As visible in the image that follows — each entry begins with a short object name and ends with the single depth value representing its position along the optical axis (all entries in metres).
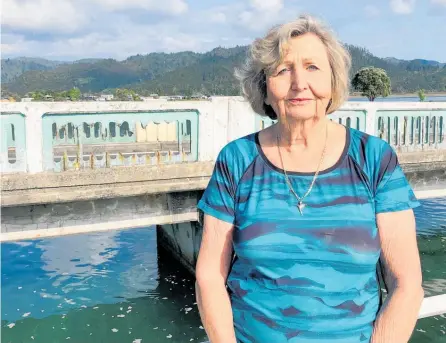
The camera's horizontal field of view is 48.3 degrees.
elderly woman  1.45
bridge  5.80
